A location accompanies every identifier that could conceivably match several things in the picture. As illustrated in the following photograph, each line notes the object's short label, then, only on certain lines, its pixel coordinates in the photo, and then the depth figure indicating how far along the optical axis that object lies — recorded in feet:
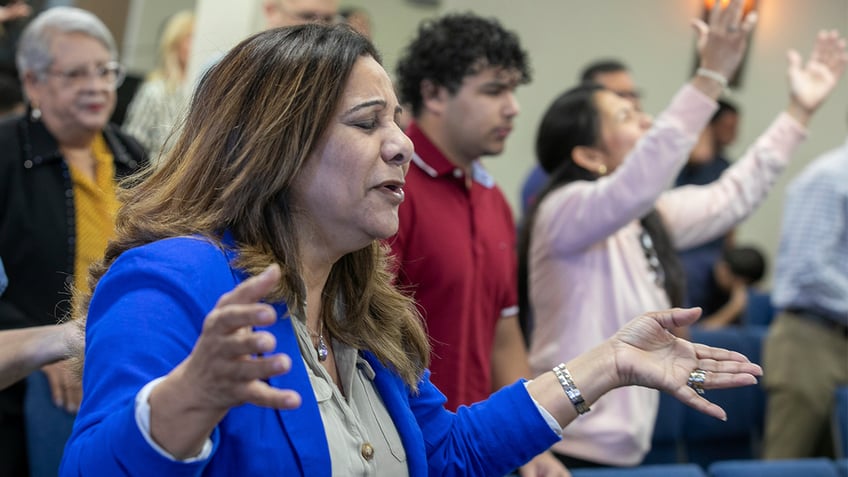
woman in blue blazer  3.49
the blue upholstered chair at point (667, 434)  12.06
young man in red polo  7.68
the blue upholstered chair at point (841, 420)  11.02
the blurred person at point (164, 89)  11.44
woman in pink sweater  8.47
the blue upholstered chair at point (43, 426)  7.63
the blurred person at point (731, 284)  17.42
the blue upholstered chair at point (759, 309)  17.74
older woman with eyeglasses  8.16
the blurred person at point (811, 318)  12.62
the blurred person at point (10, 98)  12.76
